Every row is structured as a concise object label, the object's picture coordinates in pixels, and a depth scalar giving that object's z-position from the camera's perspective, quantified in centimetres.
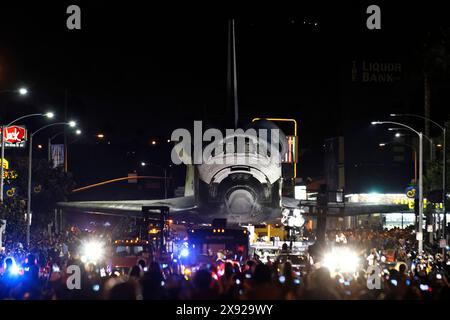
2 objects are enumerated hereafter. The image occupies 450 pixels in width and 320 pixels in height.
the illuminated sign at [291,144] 8604
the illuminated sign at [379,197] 8685
